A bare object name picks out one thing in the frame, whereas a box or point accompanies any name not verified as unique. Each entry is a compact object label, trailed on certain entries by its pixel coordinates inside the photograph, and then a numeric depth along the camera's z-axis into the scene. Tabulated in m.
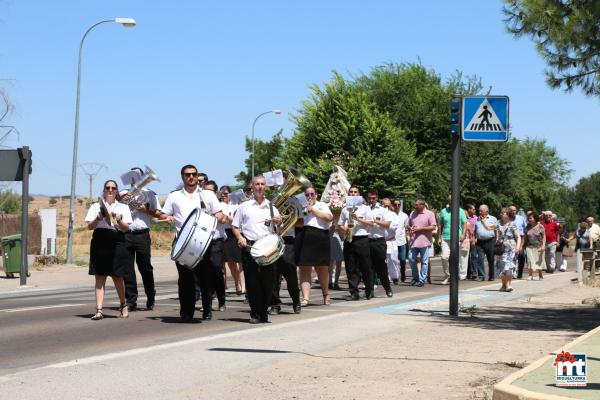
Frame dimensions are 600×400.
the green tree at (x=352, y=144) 54.88
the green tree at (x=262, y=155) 66.79
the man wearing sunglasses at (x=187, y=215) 13.75
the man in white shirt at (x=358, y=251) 18.03
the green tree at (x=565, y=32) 12.21
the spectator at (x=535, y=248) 25.67
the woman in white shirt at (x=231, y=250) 18.45
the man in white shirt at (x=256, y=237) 13.62
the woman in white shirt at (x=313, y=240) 16.25
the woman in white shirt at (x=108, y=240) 13.85
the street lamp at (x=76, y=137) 31.72
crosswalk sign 14.39
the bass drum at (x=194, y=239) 13.18
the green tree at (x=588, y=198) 154.50
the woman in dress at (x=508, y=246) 20.41
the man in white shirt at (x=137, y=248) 15.25
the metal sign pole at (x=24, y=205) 22.03
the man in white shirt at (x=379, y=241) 18.50
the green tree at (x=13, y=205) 85.40
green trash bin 25.52
